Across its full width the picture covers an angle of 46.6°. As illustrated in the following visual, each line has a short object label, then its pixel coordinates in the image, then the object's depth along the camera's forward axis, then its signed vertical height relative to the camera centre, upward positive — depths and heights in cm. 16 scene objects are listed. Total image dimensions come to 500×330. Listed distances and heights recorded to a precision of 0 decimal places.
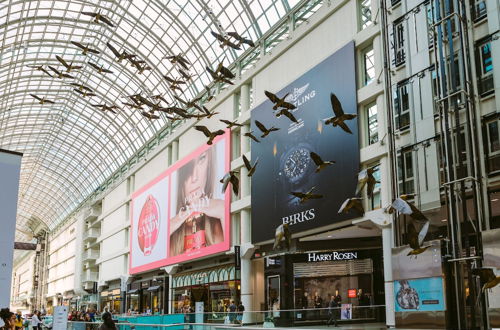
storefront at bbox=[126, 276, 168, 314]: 5084 -89
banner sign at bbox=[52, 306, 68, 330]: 2277 -118
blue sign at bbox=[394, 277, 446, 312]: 1938 -39
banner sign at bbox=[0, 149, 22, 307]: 1200 +163
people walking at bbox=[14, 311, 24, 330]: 2295 -141
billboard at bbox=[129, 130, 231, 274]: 4019 +571
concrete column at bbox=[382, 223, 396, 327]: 2383 +32
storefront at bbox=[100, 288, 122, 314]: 6731 -152
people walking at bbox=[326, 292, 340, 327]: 2289 -122
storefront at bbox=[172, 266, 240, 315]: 3934 -24
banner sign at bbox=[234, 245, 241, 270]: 3647 +169
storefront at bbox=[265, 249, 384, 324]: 3209 +32
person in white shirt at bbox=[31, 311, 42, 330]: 3039 -183
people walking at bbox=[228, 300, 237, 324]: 2250 -122
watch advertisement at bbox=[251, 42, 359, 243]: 2744 +657
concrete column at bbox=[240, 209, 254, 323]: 3625 +144
